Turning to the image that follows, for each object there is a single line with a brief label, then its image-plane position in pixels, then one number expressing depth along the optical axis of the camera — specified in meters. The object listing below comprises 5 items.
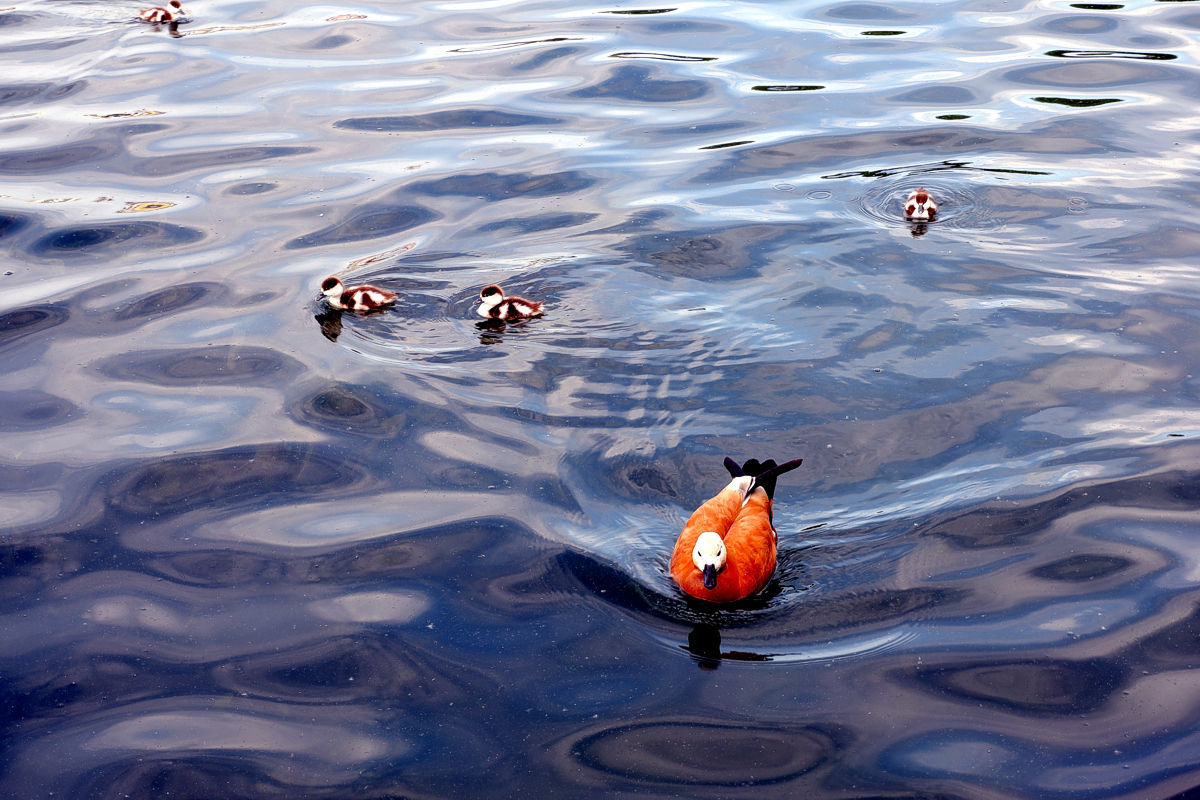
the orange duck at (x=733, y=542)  7.18
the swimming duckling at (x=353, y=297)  10.77
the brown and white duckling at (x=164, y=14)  19.78
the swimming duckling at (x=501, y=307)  10.54
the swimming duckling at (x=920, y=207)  12.20
